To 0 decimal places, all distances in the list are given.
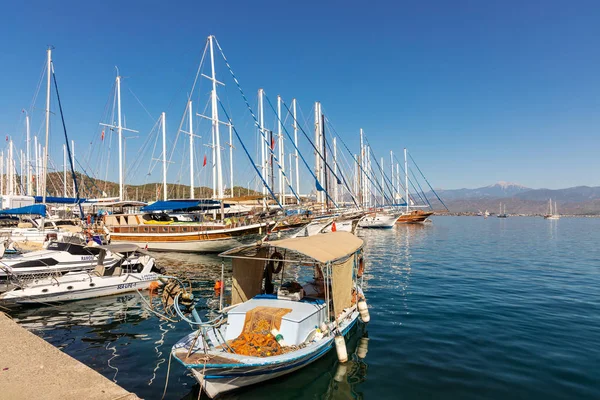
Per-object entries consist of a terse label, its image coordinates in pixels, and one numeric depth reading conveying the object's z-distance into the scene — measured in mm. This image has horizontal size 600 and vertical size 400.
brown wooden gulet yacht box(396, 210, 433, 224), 89812
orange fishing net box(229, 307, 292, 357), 9445
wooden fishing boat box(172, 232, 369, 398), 8672
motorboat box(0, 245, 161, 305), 17172
